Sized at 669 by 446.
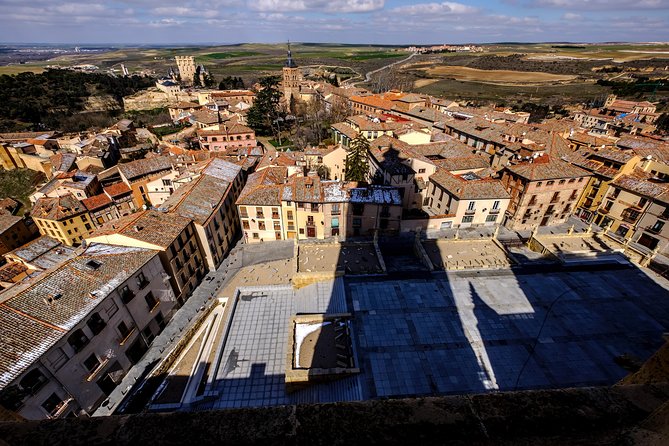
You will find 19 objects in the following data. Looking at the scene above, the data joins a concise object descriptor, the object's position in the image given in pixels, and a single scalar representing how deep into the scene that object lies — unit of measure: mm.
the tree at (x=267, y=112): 92375
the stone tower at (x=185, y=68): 192438
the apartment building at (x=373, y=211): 42125
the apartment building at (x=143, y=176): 55844
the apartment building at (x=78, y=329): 20531
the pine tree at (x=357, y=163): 51216
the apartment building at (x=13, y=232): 48125
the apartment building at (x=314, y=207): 42188
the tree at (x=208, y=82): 174125
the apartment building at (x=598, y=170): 47031
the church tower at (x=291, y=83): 114438
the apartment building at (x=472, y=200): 45500
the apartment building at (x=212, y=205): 38969
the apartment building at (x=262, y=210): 43188
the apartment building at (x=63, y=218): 49250
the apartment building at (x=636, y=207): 41812
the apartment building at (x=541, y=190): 45531
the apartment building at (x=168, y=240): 31453
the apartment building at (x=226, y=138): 80750
